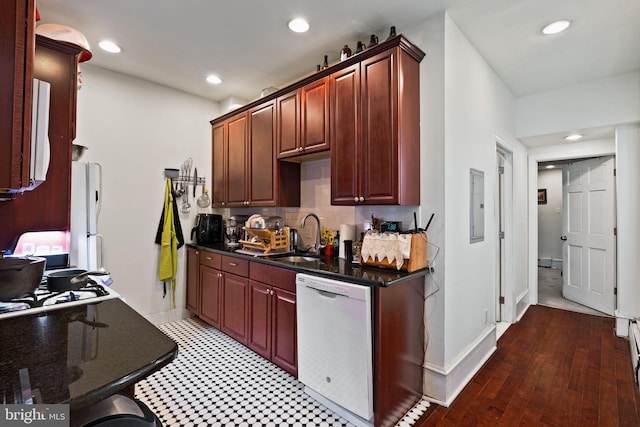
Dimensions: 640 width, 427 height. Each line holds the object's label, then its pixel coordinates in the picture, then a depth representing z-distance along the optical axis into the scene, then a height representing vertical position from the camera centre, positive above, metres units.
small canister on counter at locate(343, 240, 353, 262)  2.57 -0.28
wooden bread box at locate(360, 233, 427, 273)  2.08 -0.31
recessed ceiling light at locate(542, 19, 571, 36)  2.30 +1.44
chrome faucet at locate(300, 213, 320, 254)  3.01 -0.21
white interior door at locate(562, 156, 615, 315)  3.88 -0.24
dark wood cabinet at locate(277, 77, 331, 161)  2.60 +0.85
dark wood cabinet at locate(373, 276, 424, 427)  1.83 -0.86
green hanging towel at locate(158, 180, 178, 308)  3.55 -0.33
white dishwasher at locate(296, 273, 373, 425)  1.83 -0.81
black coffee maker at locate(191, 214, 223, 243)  3.80 -0.17
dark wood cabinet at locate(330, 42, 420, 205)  2.15 +0.62
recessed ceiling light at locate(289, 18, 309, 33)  2.35 +1.48
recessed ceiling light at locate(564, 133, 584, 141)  3.64 +0.95
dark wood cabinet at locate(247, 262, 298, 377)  2.36 -0.81
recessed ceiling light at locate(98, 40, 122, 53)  2.67 +1.50
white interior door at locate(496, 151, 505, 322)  3.65 -0.32
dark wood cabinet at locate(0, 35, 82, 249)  1.82 +0.36
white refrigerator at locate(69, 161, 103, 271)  2.25 +0.00
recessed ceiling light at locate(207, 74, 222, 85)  3.35 +1.51
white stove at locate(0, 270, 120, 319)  1.26 -0.38
